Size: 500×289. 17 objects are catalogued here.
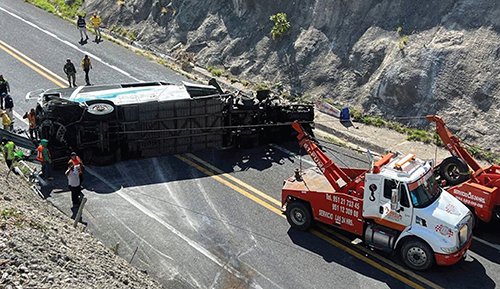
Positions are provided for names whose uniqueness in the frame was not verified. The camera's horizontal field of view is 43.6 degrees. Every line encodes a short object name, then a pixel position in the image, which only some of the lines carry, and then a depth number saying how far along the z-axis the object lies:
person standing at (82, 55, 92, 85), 24.66
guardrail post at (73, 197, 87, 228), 14.73
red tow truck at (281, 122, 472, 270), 14.01
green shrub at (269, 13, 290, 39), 26.19
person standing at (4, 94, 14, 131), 21.61
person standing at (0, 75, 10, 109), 22.47
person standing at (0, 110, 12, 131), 20.55
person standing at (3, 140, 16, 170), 17.72
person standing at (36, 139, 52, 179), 17.50
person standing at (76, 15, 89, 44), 29.42
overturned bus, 18.64
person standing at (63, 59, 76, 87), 23.97
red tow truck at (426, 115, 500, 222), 15.59
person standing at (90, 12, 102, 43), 29.91
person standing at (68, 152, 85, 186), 16.66
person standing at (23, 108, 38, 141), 19.58
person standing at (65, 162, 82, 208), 16.38
